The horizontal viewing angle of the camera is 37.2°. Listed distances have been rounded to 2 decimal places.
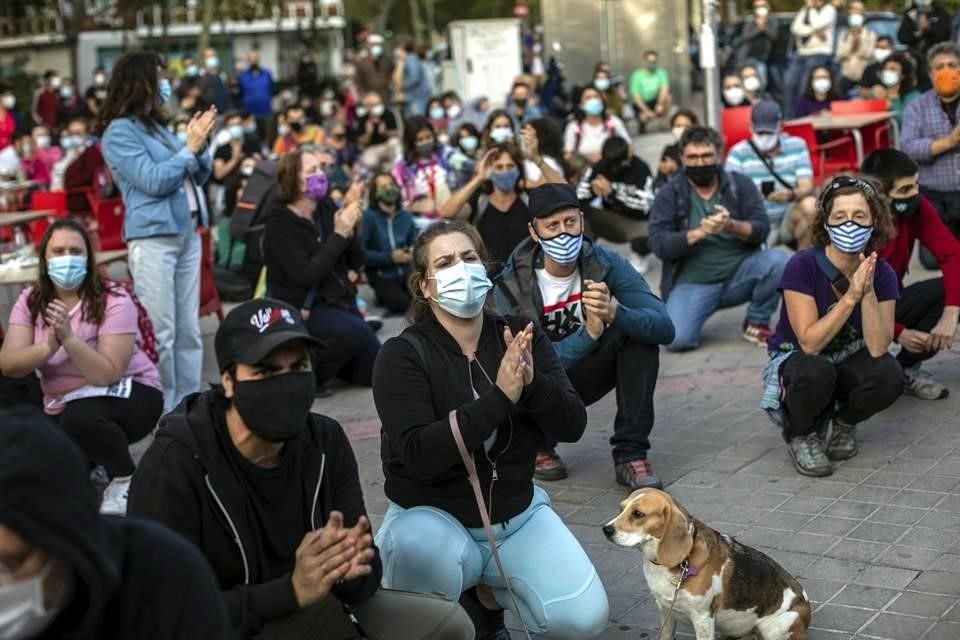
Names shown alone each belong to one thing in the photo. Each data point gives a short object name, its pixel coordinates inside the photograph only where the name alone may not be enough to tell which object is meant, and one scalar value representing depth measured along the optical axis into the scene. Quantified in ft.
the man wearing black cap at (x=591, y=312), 19.56
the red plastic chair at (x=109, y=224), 36.96
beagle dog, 14.01
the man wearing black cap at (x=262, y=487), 11.68
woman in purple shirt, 19.56
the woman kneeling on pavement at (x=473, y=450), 14.28
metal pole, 43.36
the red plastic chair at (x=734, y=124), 45.61
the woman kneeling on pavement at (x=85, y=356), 20.88
